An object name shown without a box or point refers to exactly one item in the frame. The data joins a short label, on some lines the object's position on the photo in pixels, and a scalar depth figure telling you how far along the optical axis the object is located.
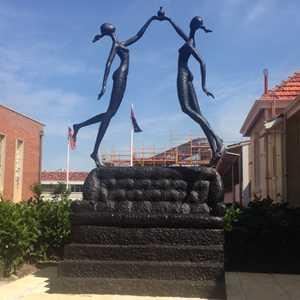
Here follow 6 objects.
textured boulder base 5.71
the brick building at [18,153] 24.03
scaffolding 21.93
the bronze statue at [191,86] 6.53
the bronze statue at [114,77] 6.76
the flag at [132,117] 18.37
